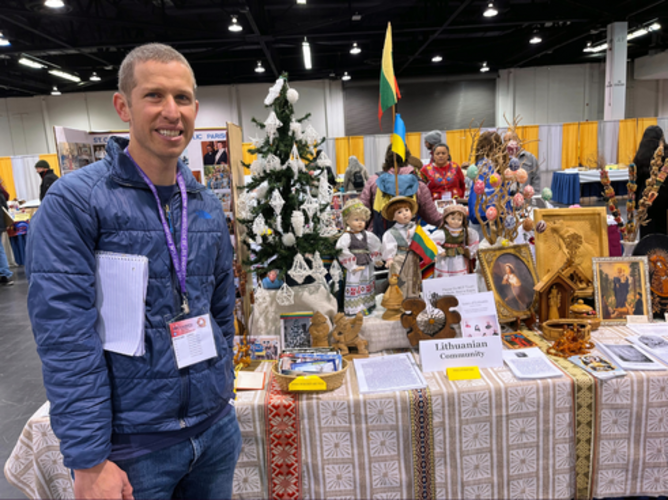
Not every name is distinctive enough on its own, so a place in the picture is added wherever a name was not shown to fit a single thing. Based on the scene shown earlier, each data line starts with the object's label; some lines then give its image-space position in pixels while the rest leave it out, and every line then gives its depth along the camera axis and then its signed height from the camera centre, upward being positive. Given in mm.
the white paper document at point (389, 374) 1718 -811
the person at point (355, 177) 6516 +45
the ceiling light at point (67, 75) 11108 +3256
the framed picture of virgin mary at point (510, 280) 2135 -537
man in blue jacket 828 -235
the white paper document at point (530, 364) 1747 -806
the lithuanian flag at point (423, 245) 2154 -341
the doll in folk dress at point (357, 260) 2209 -409
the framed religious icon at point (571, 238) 2230 -365
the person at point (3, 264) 6320 -906
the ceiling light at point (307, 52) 9211 +2944
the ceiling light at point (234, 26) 7611 +2871
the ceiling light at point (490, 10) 7906 +2960
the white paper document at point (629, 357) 1764 -808
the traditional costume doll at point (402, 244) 2238 -342
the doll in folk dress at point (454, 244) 2182 -356
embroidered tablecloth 1675 -1032
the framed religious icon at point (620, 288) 2178 -617
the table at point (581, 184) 9352 -403
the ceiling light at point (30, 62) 9761 +3106
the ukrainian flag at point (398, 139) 2260 +196
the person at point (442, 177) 3980 -26
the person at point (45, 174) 6052 +346
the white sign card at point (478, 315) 1928 -627
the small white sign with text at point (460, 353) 1848 -757
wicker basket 1701 -762
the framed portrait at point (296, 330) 2028 -676
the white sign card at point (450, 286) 1999 -510
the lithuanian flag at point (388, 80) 2143 +477
